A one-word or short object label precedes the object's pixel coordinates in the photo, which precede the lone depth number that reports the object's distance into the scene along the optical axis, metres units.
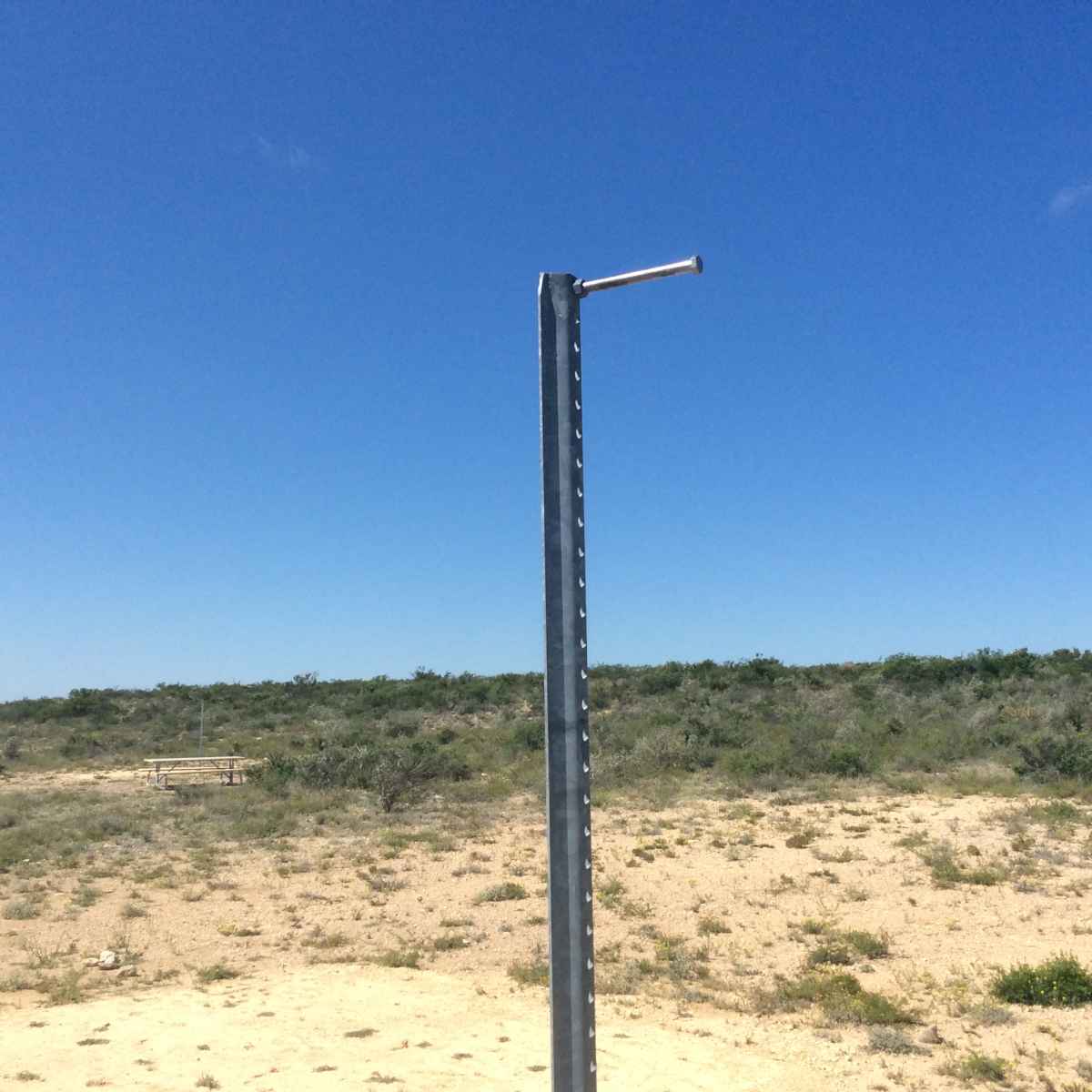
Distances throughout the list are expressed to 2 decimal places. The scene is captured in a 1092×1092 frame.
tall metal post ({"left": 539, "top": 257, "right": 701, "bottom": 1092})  2.27
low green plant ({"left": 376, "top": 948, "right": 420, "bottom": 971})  8.93
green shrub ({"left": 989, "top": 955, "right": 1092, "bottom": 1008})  7.34
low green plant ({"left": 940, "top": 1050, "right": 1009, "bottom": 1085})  6.06
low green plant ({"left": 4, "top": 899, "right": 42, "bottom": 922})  10.87
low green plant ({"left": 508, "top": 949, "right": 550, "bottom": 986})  8.39
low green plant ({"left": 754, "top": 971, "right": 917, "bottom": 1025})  7.15
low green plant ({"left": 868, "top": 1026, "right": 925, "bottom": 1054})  6.54
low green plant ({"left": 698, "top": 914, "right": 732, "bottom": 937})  9.90
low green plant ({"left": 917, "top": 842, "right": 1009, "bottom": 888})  11.34
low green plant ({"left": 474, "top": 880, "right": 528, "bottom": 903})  11.45
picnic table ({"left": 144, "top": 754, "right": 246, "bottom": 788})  22.53
